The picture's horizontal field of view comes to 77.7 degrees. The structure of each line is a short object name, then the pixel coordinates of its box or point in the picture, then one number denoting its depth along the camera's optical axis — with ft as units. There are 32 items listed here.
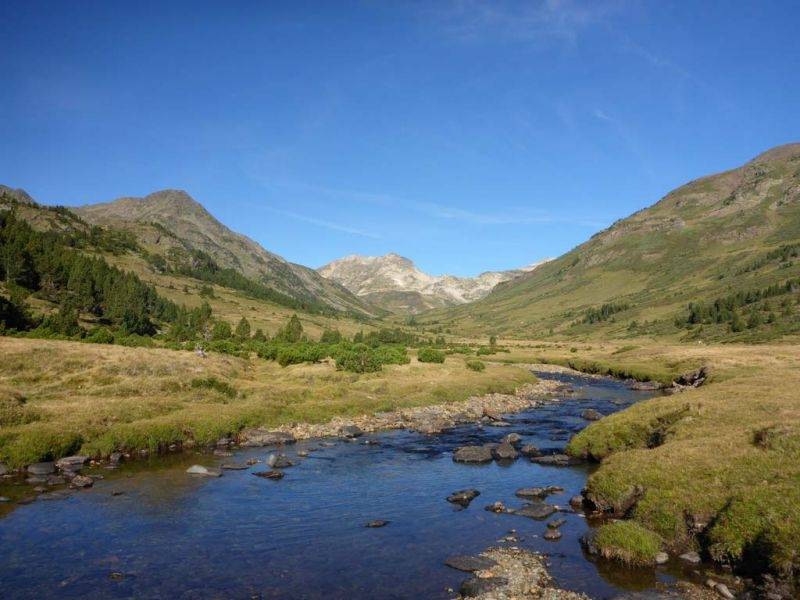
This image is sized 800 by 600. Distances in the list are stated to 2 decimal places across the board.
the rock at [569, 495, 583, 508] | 103.55
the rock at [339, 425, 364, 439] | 175.22
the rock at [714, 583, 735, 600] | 65.71
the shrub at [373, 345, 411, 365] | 313.94
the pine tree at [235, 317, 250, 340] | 447.42
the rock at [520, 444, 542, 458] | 148.87
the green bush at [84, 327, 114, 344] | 299.79
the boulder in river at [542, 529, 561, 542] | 87.71
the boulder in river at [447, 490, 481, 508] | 109.09
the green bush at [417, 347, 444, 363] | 339.77
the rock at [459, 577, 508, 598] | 68.90
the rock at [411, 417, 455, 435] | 183.73
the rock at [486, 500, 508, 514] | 102.83
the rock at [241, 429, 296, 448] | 161.14
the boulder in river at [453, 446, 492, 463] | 143.54
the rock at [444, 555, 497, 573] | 76.89
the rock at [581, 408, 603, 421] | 206.28
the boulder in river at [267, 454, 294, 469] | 135.87
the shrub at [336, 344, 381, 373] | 279.08
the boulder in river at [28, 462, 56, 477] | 119.24
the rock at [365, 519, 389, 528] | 96.84
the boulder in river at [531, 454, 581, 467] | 138.10
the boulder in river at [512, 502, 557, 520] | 99.04
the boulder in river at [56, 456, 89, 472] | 124.67
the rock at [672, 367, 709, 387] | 260.46
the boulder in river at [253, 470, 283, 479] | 126.17
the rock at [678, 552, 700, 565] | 75.88
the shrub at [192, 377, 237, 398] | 201.51
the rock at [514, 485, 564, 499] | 111.86
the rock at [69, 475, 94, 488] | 113.29
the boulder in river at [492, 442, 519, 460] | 146.17
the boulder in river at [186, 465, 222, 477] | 126.72
